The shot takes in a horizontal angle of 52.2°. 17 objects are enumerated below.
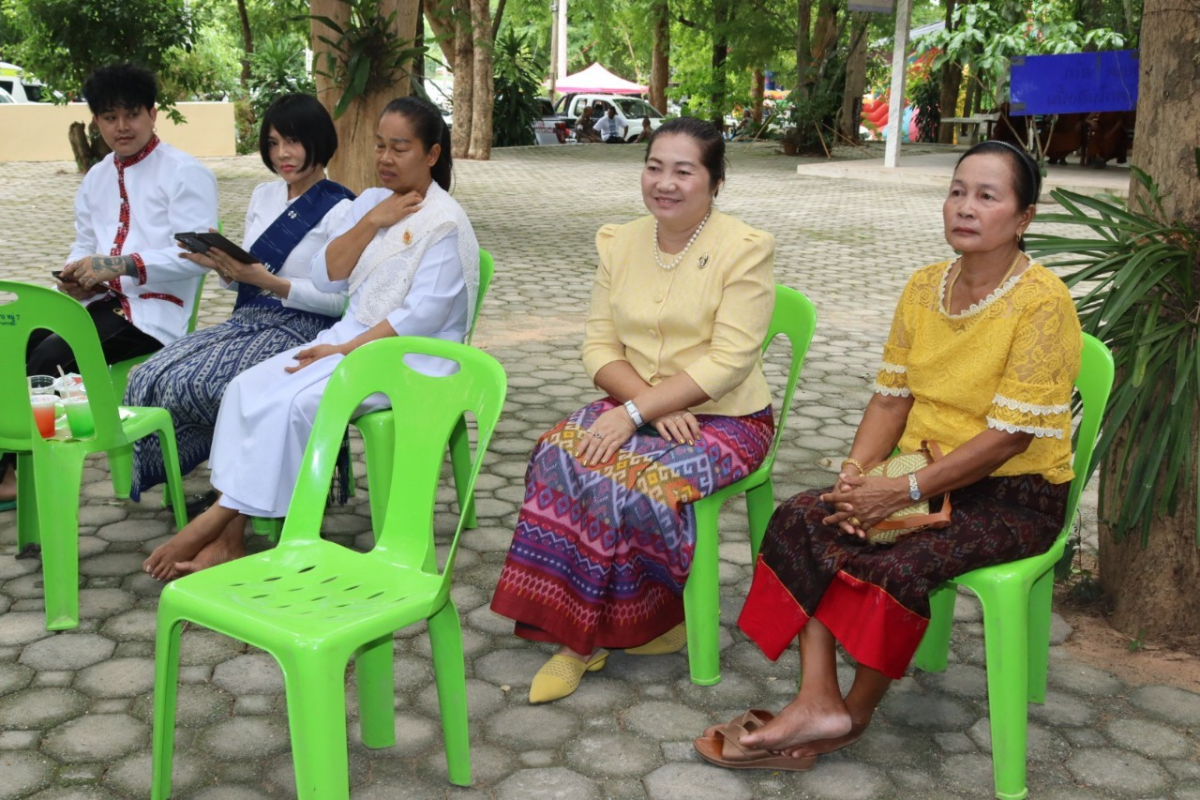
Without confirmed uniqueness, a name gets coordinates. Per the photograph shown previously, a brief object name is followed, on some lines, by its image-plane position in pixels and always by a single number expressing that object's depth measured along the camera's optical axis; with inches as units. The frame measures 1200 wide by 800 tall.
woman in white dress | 137.7
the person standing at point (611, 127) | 1079.6
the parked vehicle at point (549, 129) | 1032.8
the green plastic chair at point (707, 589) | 121.1
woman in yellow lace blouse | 105.8
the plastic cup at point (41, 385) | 140.9
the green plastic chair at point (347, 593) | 89.1
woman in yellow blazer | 120.3
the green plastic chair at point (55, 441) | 130.9
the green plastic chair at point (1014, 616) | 103.3
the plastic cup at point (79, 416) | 138.9
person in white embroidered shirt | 166.2
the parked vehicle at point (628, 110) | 1092.5
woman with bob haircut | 152.9
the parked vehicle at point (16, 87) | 917.4
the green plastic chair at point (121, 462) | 171.9
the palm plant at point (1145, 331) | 119.6
